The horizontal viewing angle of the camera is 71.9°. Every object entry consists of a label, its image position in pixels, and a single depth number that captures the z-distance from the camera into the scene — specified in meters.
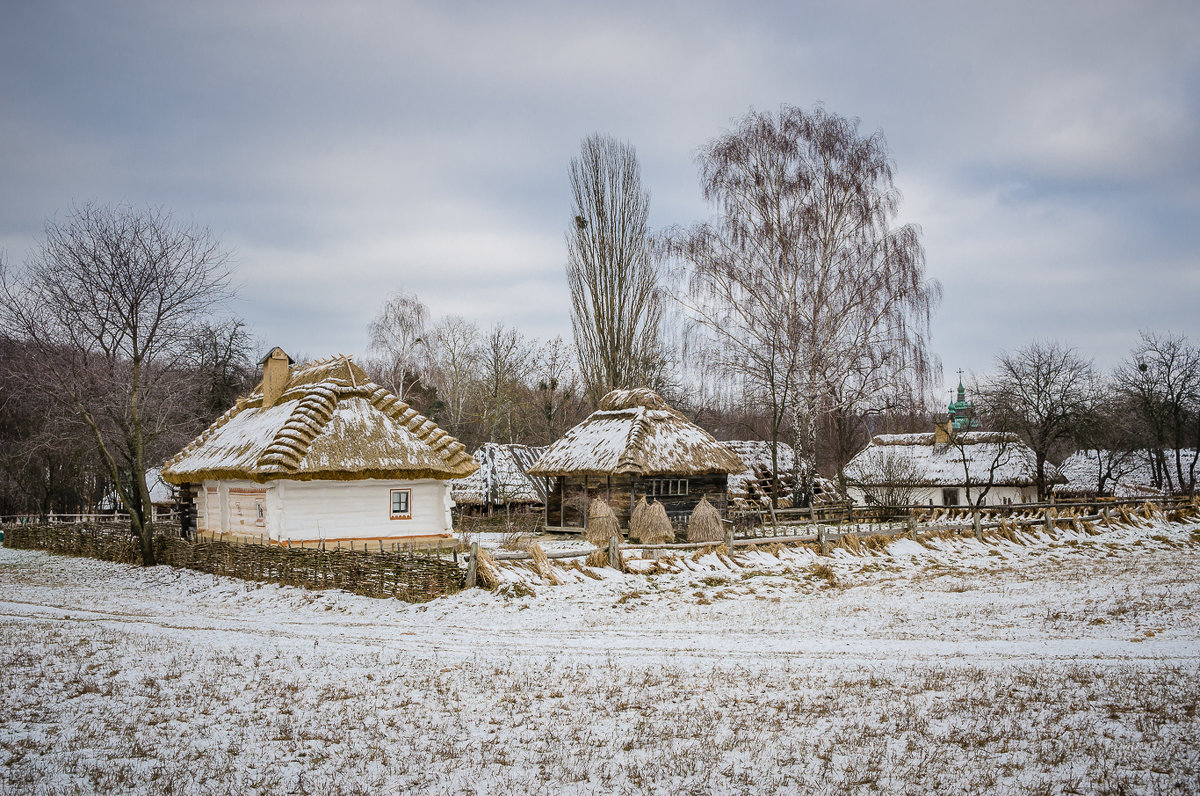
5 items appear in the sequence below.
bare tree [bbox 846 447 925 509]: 32.88
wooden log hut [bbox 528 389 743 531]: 26.41
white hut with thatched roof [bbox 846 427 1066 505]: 38.44
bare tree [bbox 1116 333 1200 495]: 41.53
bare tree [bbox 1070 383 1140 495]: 36.72
